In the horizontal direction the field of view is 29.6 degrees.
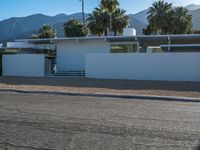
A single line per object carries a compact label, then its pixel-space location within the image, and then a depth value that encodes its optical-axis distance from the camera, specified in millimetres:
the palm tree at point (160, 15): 60031
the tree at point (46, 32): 74200
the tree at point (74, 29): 63378
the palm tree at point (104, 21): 58781
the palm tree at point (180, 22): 59594
